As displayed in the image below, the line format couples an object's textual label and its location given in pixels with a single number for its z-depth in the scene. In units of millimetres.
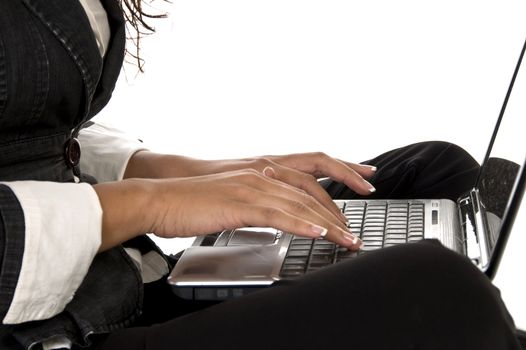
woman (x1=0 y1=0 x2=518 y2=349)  1157
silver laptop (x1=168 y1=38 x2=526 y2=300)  1318
